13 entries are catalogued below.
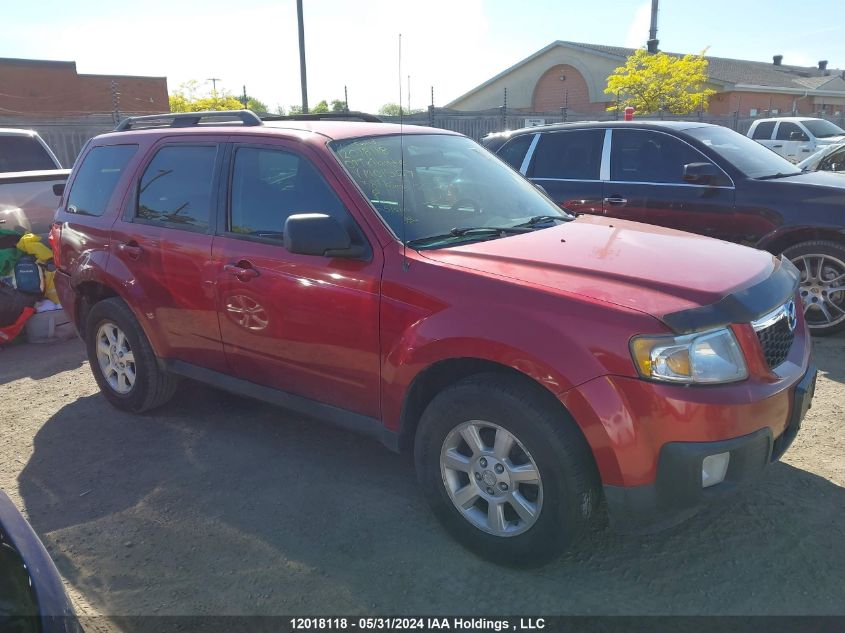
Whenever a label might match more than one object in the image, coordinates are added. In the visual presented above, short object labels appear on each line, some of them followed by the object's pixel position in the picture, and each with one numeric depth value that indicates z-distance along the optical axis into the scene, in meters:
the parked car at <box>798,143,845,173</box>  7.94
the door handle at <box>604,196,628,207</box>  5.76
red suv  2.43
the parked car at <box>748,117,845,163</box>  17.77
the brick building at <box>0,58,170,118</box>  33.69
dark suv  5.68
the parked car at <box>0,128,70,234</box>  6.80
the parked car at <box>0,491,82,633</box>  1.76
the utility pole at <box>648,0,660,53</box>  25.18
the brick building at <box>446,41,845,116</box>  34.53
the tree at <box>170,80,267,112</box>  34.99
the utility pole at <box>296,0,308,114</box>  15.04
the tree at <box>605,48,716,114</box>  23.38
